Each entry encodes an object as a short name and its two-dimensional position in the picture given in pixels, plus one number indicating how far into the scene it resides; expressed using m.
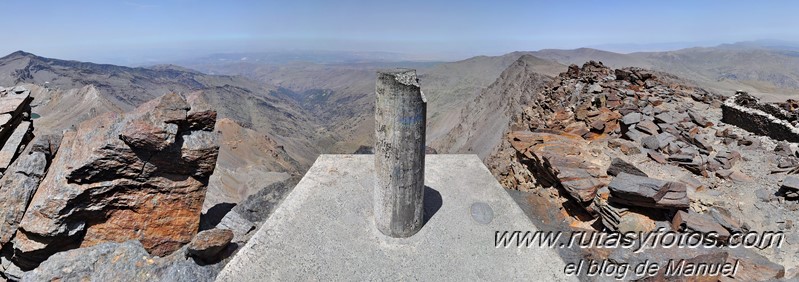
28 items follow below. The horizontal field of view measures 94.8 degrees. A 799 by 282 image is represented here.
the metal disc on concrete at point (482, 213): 6.26
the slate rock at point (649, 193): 6.45
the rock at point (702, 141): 9.00
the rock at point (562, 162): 7.80
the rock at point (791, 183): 6.70
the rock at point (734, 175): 7.58
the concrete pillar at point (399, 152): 4.99
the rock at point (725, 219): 6.26
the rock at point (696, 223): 6.08
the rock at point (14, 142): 7.15
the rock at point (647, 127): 9.83
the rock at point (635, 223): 6.51
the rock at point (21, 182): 6.38
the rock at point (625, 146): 9.05
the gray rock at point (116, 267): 5.77
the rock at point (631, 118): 10.38
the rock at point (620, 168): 7.67
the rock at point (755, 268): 5.26
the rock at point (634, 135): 9.75
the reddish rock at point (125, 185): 6.41
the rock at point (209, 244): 6.23
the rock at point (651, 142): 9.16
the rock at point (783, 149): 8.35
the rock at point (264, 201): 8.95
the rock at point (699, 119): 10.34
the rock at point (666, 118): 10.40
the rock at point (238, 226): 7.59
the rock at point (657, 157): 8.50
